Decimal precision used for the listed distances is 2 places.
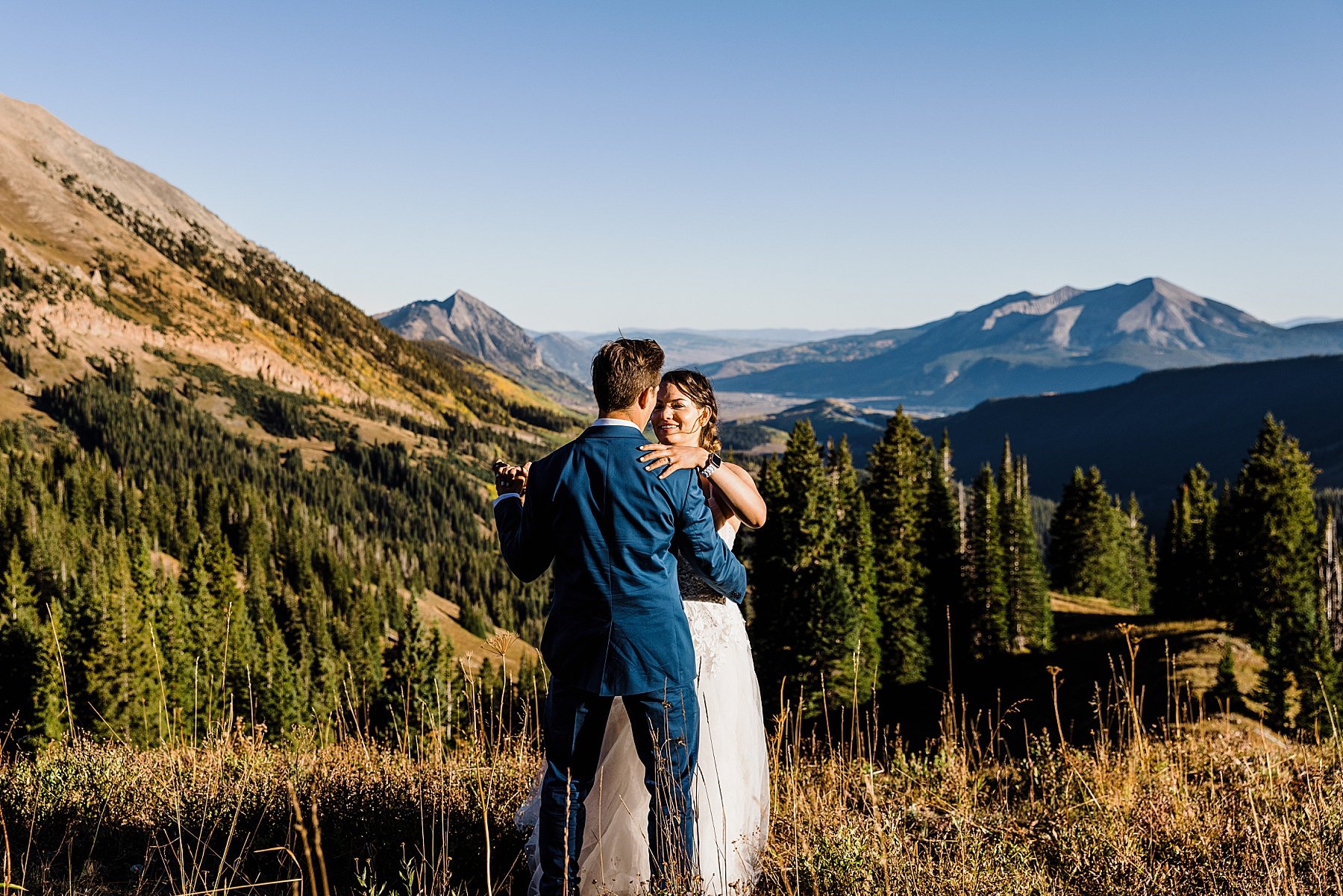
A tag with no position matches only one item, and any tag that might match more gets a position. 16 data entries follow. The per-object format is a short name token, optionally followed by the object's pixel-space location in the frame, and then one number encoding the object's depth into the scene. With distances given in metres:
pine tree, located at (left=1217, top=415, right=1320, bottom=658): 37.03
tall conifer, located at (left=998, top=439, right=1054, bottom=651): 44.84
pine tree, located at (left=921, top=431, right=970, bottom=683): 43.09
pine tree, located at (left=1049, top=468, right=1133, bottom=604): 61.25
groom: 3.62
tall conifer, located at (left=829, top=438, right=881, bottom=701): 35.50
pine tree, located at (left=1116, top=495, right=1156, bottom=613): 72.62
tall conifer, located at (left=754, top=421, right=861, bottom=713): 33.59
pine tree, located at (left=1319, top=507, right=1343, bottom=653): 47.53
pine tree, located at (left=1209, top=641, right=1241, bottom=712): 21.27
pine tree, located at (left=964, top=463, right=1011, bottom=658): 43.38
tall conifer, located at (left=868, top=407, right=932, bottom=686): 40.09
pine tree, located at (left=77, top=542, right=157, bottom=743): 37.38
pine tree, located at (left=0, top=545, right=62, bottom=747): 34.31
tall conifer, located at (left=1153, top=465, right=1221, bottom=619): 50.44
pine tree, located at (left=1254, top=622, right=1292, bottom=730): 27.06
